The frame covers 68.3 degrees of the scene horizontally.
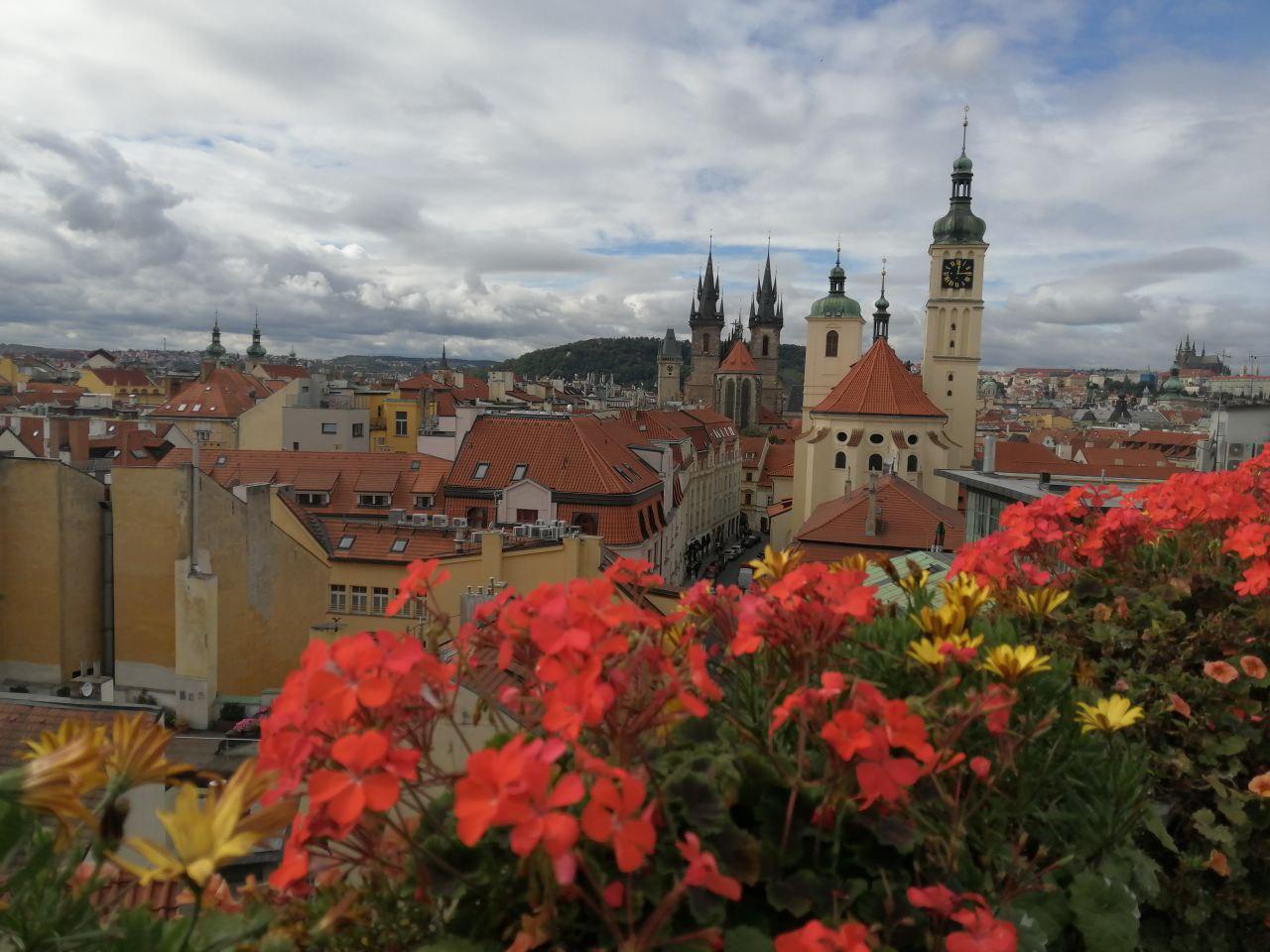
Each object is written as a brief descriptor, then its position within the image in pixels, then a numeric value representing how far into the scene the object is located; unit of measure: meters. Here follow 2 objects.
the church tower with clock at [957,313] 56.31
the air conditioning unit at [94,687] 15.63
